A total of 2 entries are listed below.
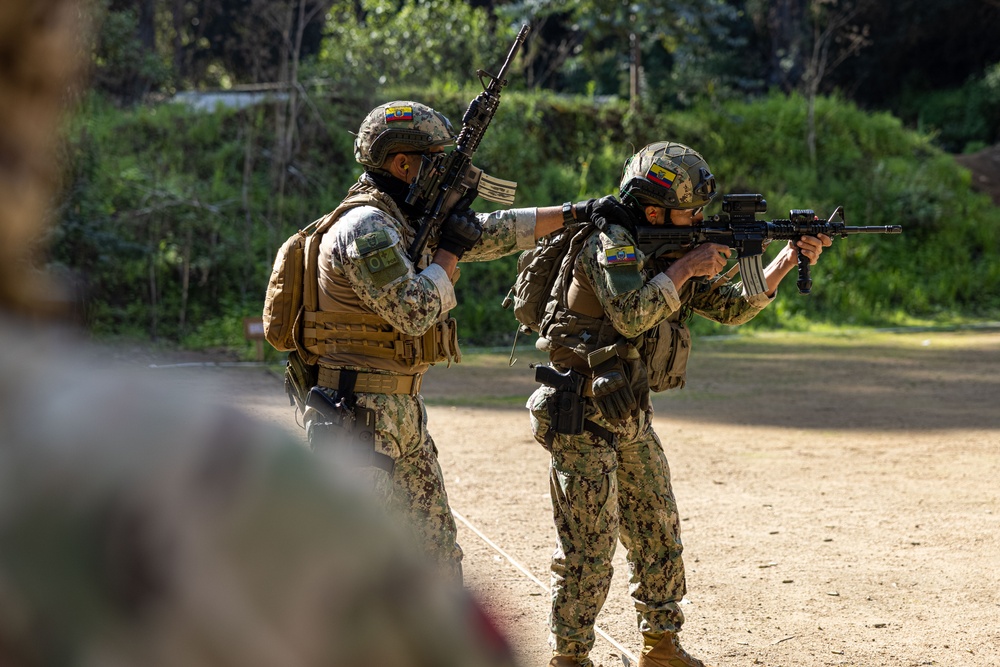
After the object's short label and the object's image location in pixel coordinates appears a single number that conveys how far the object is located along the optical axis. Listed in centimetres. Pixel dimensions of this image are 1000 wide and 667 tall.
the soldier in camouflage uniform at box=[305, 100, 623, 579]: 714
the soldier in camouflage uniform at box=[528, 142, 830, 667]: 780
